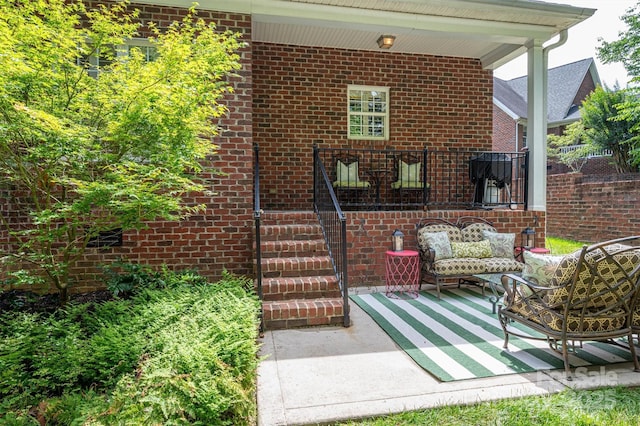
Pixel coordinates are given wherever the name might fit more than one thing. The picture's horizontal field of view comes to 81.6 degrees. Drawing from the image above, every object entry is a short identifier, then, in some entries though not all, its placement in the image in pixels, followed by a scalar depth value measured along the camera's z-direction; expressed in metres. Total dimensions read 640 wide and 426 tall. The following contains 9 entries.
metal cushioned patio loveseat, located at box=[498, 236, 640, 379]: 2.52
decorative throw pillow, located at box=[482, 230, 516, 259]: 5.09
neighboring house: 14.66
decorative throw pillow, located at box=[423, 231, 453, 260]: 4.93
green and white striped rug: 2.83
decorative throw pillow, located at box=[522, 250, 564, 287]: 2.80
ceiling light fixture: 5.80
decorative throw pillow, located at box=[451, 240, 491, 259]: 5.02
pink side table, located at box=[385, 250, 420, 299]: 5.00
